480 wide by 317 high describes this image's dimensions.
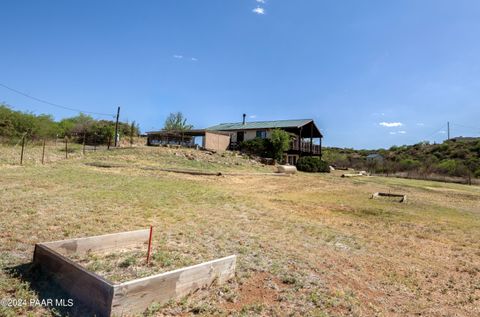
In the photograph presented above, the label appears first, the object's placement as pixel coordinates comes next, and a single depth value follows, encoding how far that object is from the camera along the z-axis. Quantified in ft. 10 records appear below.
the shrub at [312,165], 97.81
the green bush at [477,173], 111.86
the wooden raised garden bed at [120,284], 9.19
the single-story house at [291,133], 116.06
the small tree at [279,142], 101.65
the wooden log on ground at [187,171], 58.85
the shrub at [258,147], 105.40
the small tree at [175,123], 160.66
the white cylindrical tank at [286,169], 79.97
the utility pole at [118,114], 103.68
